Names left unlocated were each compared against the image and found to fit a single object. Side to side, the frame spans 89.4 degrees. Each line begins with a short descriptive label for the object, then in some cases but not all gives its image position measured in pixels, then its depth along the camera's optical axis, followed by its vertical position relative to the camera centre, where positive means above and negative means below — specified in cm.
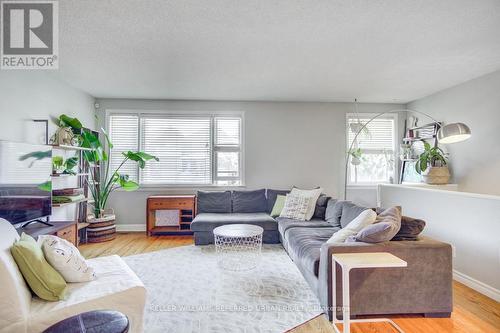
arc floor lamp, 279 +37
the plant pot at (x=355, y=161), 479 +9
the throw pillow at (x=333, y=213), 354 -68
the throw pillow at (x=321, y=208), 405 -68
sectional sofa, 206 -96
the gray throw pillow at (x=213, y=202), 454 -66
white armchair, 133 -81
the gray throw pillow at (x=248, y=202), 458 -66
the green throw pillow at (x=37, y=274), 151 -65
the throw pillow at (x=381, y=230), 208 -54
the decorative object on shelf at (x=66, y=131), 357 +49
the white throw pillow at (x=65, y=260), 164 -63
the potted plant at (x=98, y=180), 399 -25
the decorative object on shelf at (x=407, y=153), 486 +26
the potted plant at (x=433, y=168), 370 -3
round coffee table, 313 -119
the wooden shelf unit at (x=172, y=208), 451 -79
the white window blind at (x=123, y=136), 492 +57
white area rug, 203 -126
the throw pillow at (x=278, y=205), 430 -69
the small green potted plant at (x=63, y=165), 352 +1
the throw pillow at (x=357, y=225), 237 -56
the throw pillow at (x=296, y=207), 396 -67
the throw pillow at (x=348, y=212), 305 -57
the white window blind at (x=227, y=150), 506 +31
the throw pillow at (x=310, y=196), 397 -49
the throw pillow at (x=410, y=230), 223 -57
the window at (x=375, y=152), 525 +29
